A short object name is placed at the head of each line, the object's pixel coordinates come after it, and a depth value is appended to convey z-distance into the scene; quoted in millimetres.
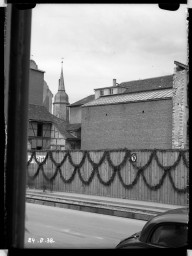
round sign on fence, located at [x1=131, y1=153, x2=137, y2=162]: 16344
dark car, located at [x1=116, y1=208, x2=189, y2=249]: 3262
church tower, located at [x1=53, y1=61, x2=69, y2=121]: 77375
